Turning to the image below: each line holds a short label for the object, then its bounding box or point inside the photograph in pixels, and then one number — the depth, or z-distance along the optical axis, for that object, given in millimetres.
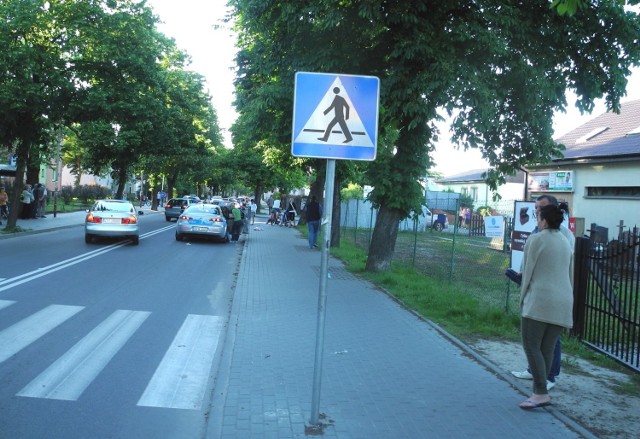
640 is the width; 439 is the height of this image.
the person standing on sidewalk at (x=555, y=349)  5164
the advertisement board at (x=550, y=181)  25375
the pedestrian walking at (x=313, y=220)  20547
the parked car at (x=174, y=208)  36969
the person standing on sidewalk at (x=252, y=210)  33809
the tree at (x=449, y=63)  10867
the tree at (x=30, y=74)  18656
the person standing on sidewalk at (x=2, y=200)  26517
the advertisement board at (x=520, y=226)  8555
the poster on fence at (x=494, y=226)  11531
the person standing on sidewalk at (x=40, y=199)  30047
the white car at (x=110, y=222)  19000
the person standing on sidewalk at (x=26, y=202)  28594
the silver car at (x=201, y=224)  21844
